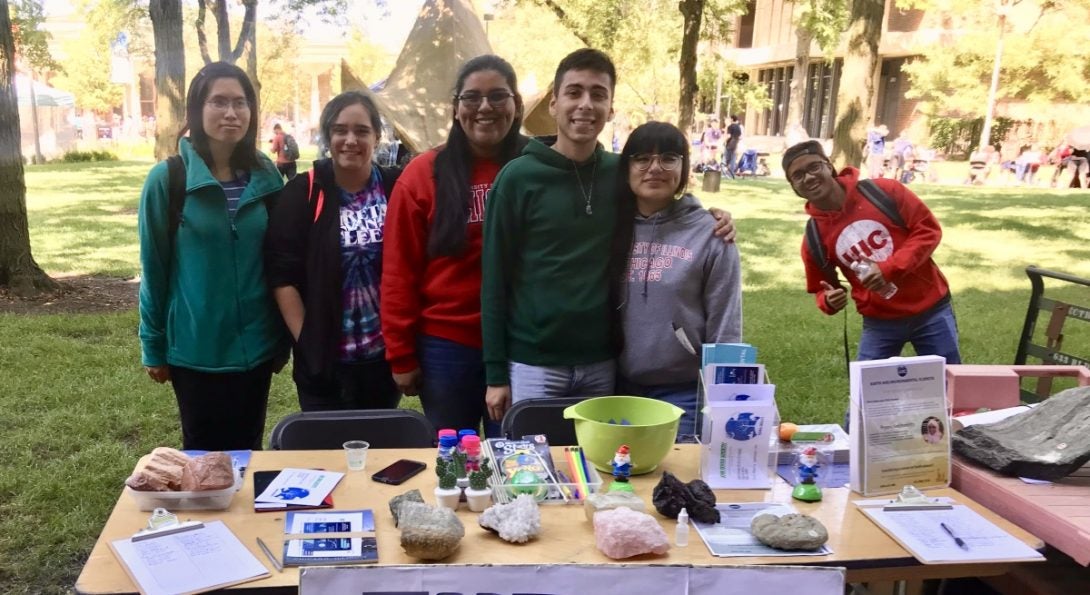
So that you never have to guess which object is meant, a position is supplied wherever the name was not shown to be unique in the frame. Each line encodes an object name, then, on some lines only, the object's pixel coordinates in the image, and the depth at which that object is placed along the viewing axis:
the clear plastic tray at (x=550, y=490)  1.82
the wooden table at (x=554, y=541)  1.58
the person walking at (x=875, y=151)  17.98
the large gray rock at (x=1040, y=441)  1.91
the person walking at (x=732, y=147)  20.72
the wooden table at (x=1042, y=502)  1.69
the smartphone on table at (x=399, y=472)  1.95
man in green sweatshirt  2.35
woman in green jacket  2.50
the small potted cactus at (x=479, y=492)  1.79
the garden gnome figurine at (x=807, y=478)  1.89
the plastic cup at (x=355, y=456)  2.03
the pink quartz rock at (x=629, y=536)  1.60
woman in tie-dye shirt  2.56
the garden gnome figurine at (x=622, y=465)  1.90
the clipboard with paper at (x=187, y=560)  1.47
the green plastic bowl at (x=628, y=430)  1.96
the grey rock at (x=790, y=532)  1.64
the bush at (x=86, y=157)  24.91
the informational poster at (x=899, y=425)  1.92
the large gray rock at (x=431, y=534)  1.56
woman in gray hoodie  2.31
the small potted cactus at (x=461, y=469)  1.83
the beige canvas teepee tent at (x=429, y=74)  7.68
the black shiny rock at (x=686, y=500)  1.76
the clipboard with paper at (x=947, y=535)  1.64
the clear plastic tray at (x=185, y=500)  1.77
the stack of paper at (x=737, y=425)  1.93
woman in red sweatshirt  2.51
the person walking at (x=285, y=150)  9.72
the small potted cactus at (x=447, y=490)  1.80
